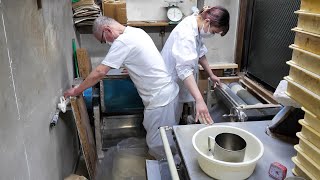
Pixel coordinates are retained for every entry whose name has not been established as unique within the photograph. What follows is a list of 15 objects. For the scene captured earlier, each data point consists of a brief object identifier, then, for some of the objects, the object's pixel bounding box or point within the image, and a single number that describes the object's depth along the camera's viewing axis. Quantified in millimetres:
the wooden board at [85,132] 2059
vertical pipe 951
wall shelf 2852
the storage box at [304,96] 791
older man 1936
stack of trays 780
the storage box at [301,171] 854
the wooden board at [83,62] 2473
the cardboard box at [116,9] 2627
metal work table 971
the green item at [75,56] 2572
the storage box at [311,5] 766
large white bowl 888
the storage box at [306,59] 774
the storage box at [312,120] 800
